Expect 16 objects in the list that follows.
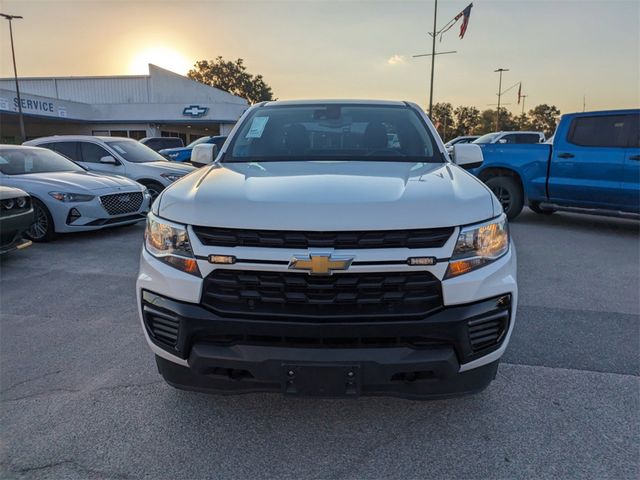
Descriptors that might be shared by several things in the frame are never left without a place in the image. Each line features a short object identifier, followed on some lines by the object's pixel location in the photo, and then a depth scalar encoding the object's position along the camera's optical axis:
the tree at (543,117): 87.50
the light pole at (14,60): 27.86
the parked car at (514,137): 17.95
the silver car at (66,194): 6.53
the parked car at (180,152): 15.99
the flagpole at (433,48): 25.38
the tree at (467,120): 79.68
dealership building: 36.67
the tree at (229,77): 76.31
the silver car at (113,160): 8.92
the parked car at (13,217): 4.99
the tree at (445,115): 77.09
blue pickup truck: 7.07
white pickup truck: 1.92
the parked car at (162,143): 19.13
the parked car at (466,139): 23.02
